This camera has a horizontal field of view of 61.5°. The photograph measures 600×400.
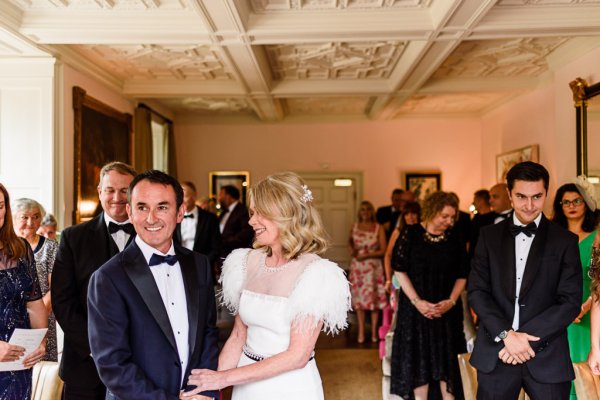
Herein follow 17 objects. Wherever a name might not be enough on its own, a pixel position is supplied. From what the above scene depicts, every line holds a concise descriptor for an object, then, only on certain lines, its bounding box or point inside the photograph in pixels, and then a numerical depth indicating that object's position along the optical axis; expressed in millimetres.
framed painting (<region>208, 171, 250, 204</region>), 10055
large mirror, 5125
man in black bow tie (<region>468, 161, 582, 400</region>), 2496
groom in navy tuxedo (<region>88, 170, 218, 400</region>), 1650
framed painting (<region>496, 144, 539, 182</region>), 7094
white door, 10102
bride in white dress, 1848
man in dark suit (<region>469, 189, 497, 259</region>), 6051
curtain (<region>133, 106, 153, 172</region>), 7504
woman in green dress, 3586
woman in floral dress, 6402
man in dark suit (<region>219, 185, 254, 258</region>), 6621
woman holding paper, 2277
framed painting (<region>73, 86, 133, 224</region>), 5719
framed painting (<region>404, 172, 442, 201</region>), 9883
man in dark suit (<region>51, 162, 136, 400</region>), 2344
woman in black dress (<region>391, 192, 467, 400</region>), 3732
